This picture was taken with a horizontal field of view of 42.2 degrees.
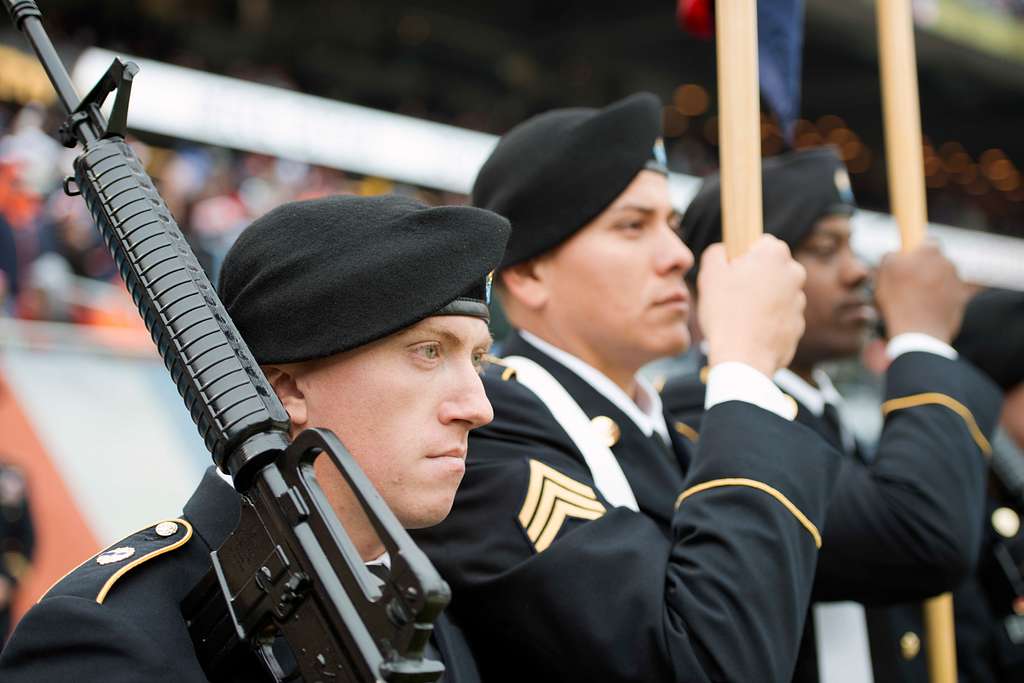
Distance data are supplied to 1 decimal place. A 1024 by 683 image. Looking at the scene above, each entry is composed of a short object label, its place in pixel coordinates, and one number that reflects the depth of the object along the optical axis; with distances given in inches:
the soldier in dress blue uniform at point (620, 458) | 73.7
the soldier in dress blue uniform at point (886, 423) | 96.1
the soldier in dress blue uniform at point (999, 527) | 130.9
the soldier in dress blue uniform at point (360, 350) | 68.6
